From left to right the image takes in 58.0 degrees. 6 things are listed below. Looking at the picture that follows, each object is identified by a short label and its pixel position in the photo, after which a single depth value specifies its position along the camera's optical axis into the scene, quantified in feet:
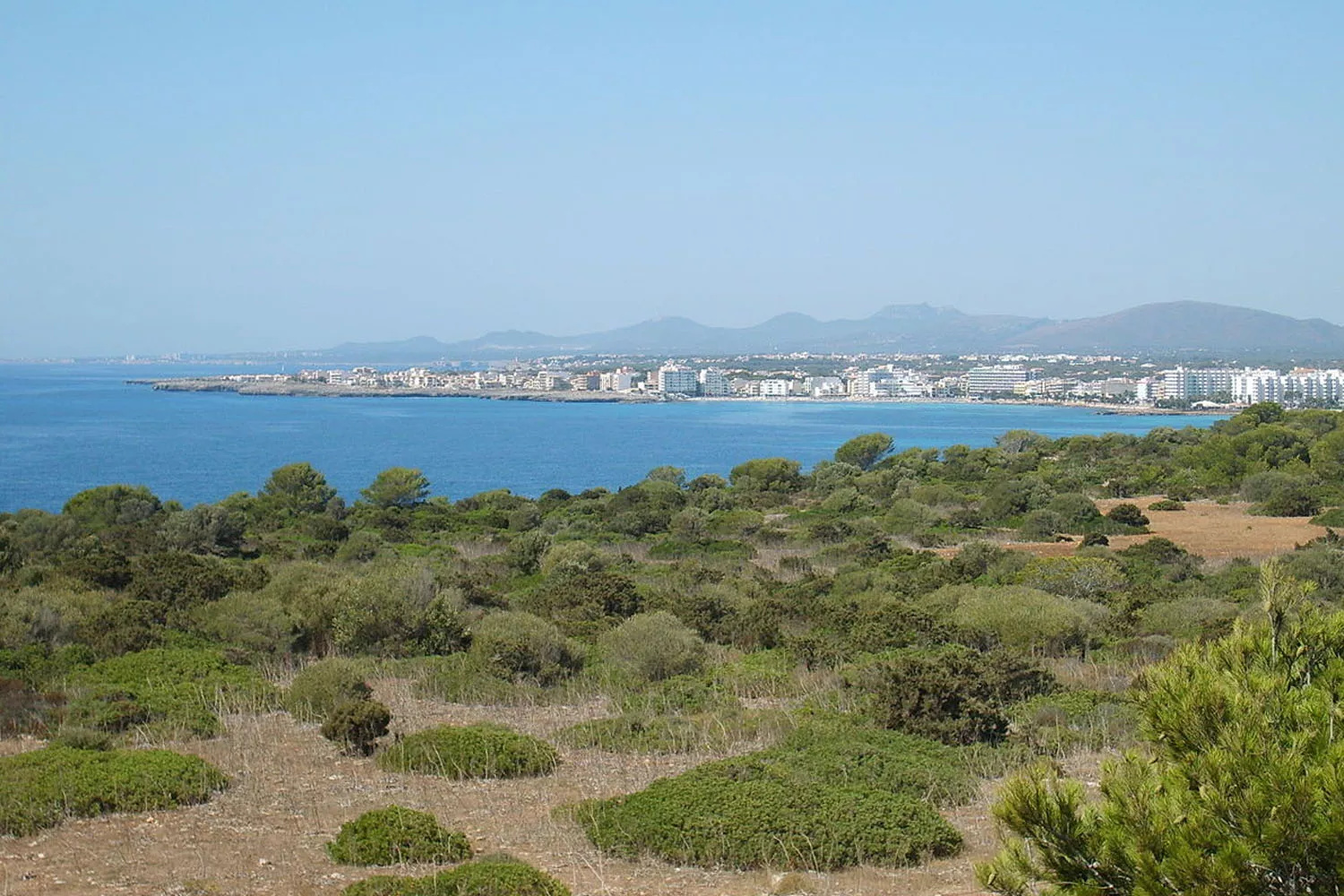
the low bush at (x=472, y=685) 38.45
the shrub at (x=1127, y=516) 97.60
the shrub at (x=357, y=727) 31.60
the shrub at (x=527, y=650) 40.88
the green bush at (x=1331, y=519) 94.77
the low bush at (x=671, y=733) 31.96
